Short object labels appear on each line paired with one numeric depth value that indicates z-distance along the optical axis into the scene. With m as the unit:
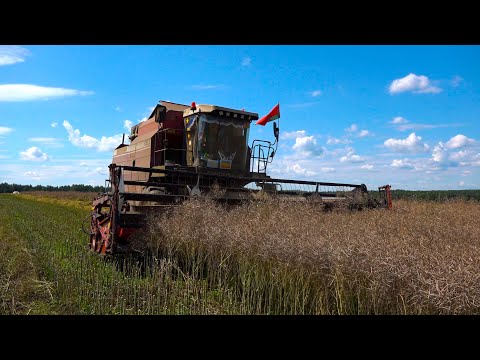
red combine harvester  6.85
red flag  8.98
